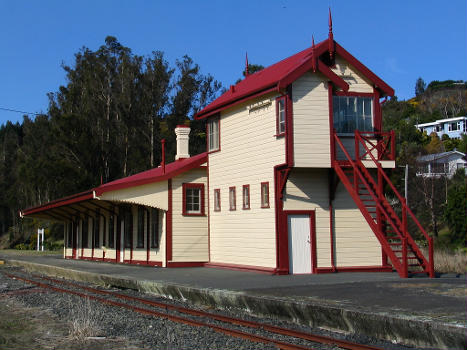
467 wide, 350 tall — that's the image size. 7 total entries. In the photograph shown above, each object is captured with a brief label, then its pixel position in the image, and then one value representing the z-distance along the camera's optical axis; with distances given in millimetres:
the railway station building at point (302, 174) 16781
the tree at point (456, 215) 34438
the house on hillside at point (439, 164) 45938
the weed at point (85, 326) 8919
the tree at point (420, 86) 149500
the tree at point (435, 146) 69488
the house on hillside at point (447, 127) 86625
